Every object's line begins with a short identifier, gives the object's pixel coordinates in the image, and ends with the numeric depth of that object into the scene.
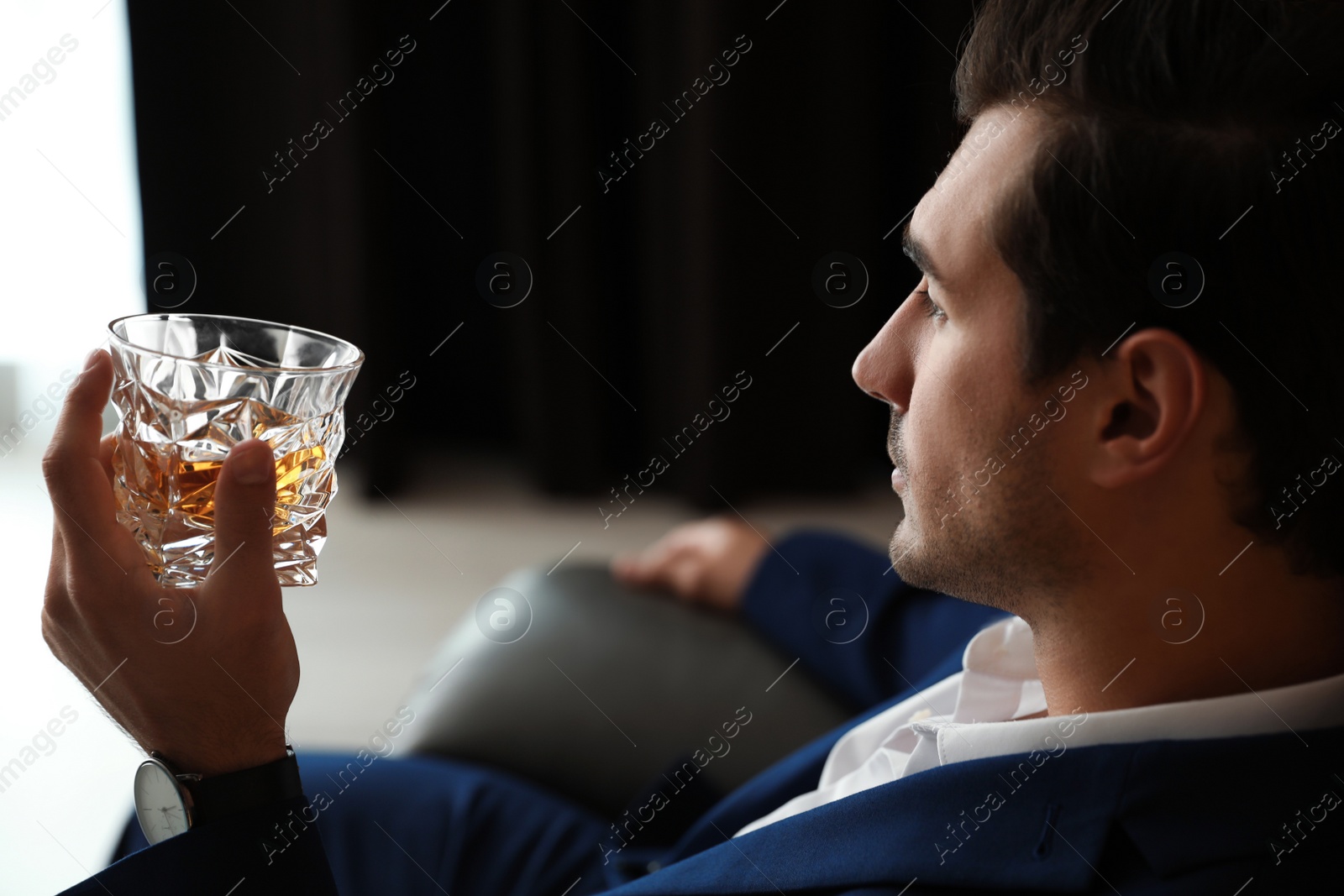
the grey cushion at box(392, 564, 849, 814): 1.40
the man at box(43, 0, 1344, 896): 0.75
